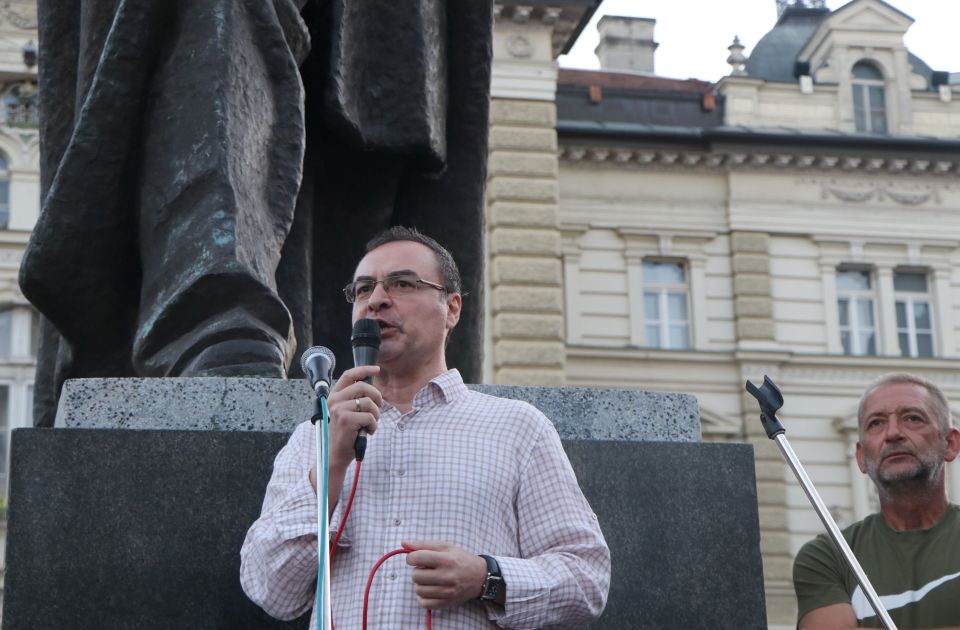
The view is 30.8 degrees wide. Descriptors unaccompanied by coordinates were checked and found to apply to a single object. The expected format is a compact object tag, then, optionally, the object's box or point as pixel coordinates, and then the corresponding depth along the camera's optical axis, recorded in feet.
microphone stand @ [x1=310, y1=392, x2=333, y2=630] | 7.30
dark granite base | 9.23
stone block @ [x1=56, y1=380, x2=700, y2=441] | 9.90
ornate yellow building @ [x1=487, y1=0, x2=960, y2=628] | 84.33
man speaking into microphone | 8.29
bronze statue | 11.05
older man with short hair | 11.19
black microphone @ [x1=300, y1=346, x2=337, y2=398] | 8.18
